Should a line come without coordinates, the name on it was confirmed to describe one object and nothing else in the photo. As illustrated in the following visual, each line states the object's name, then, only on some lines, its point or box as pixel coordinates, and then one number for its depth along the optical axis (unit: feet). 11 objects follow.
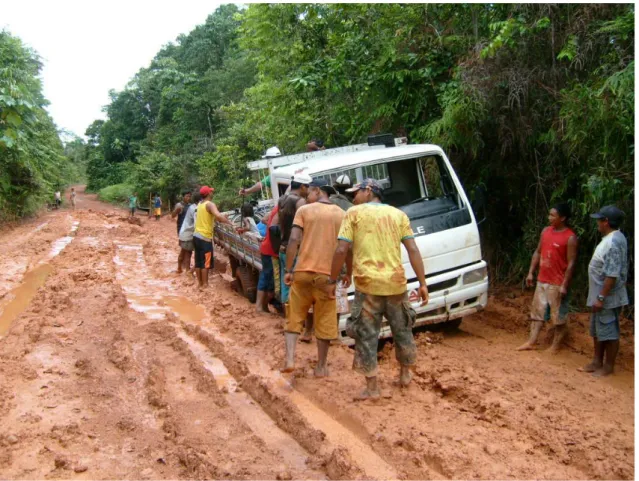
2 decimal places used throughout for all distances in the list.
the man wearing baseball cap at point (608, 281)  17.94
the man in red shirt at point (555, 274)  21.02
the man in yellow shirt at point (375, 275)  16.11
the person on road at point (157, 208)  104.71
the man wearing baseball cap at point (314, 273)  18.08
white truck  21.86
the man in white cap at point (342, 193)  21.97
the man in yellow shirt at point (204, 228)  35.01
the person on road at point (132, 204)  113.09
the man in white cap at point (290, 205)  21.63
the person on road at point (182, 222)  39.99
